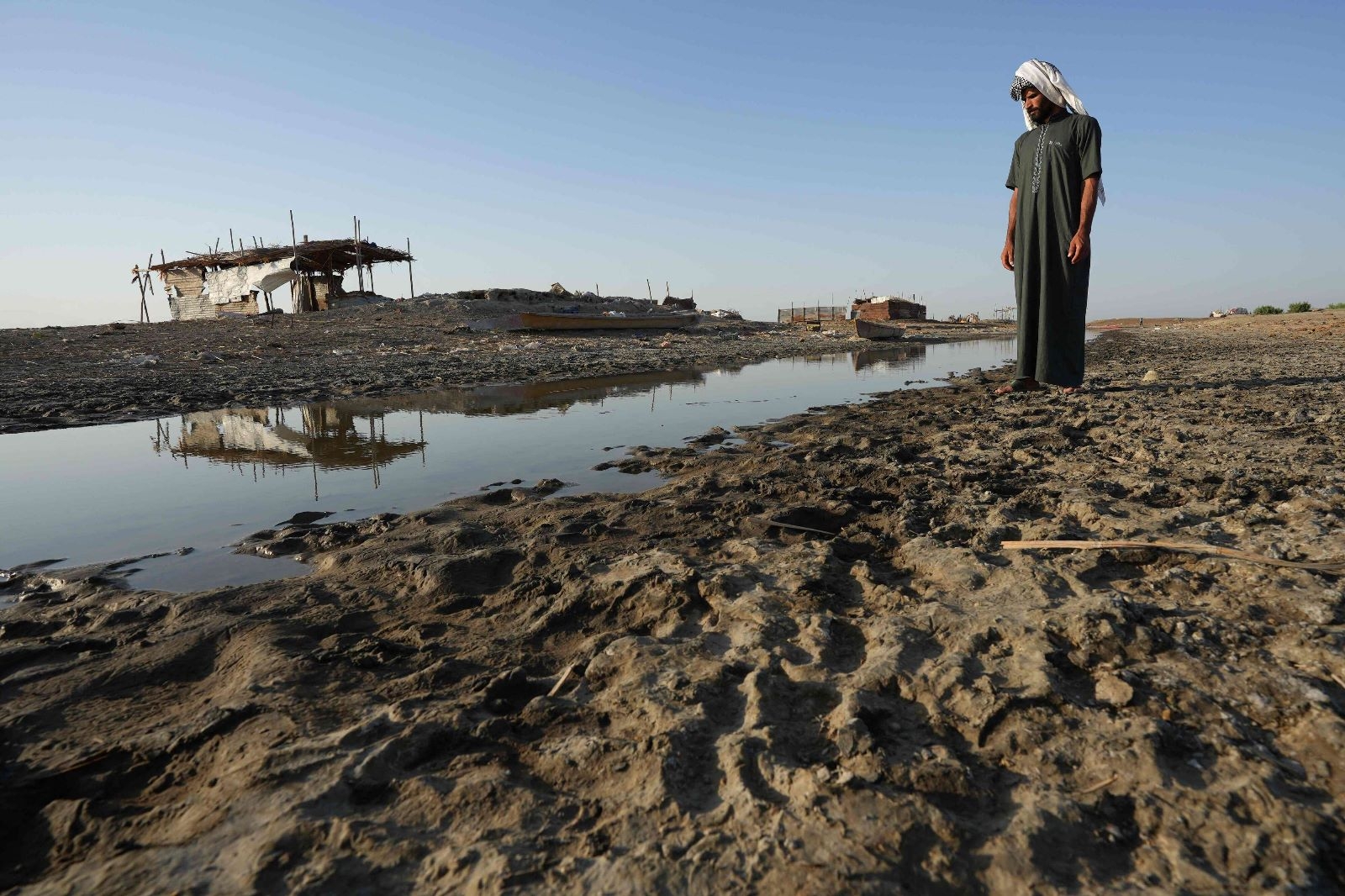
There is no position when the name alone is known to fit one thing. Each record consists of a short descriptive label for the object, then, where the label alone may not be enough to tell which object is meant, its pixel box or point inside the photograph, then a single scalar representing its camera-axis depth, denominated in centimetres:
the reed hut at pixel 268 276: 2623
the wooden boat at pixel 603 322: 1828
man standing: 490
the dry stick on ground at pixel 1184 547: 183
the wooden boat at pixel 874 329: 2130
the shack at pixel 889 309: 3416
